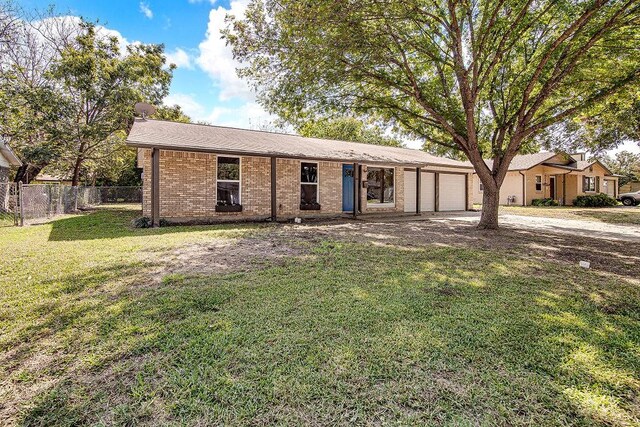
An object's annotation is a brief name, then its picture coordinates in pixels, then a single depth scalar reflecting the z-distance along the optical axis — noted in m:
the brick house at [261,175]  10.90
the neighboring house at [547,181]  26.14
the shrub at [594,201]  23.97
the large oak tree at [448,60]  7.75
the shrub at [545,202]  25.34
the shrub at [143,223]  10.32
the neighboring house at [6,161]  14.44
